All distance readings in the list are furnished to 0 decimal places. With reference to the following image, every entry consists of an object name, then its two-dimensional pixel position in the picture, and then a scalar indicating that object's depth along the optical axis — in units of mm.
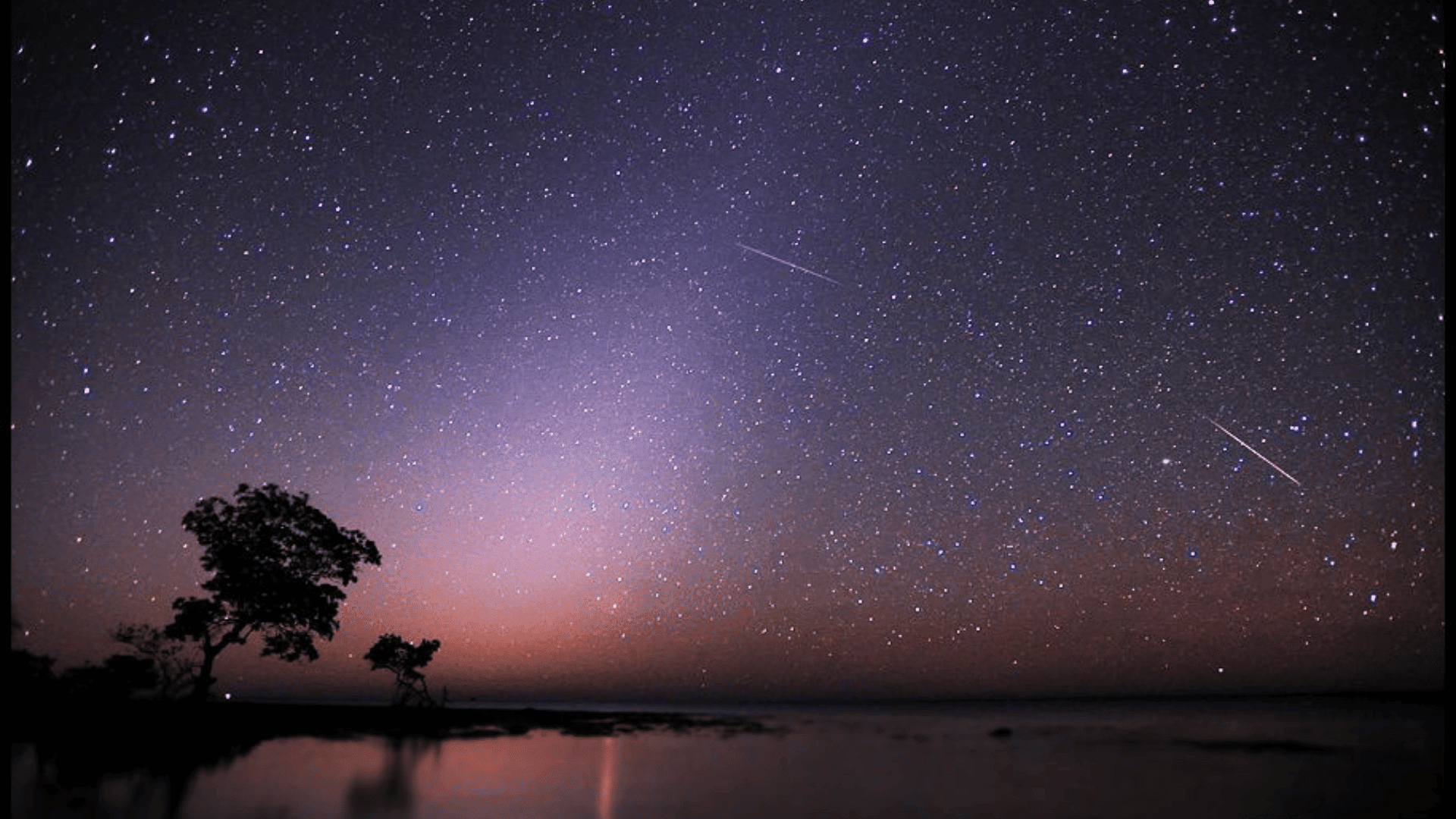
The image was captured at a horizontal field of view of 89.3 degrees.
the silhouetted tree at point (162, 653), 17125
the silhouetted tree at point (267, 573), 16531
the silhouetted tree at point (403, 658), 29156
